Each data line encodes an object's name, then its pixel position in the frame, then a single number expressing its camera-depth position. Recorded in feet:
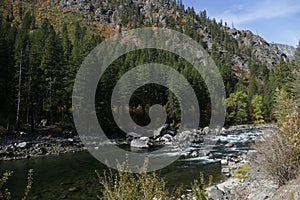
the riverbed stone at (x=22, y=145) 81.65
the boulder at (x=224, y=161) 68.74
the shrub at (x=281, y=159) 33.35
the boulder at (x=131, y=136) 116.12
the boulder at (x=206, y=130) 140.52
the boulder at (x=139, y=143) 100.47
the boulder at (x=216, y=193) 40.56
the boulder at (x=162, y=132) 128.61
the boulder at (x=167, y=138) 120.59
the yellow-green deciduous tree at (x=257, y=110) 195.71
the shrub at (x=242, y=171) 54.79
